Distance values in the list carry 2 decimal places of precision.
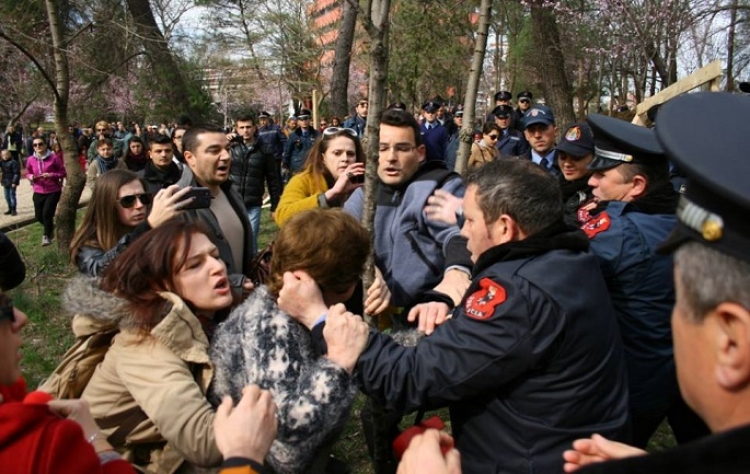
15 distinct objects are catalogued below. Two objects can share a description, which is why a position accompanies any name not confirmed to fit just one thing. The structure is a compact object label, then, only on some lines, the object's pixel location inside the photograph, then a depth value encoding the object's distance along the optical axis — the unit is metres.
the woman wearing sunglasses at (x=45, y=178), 10.12
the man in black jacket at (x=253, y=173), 7.94
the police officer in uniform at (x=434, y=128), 10.69
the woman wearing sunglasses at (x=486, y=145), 8.16
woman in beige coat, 1.86
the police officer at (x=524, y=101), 12.47
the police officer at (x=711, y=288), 0.84
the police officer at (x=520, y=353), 1.67
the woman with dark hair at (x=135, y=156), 8.88
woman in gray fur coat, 1.86
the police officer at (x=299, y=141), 12.77
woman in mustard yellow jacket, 3.92
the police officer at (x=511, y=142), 8.76
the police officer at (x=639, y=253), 2.52
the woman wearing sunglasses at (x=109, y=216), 3.43
